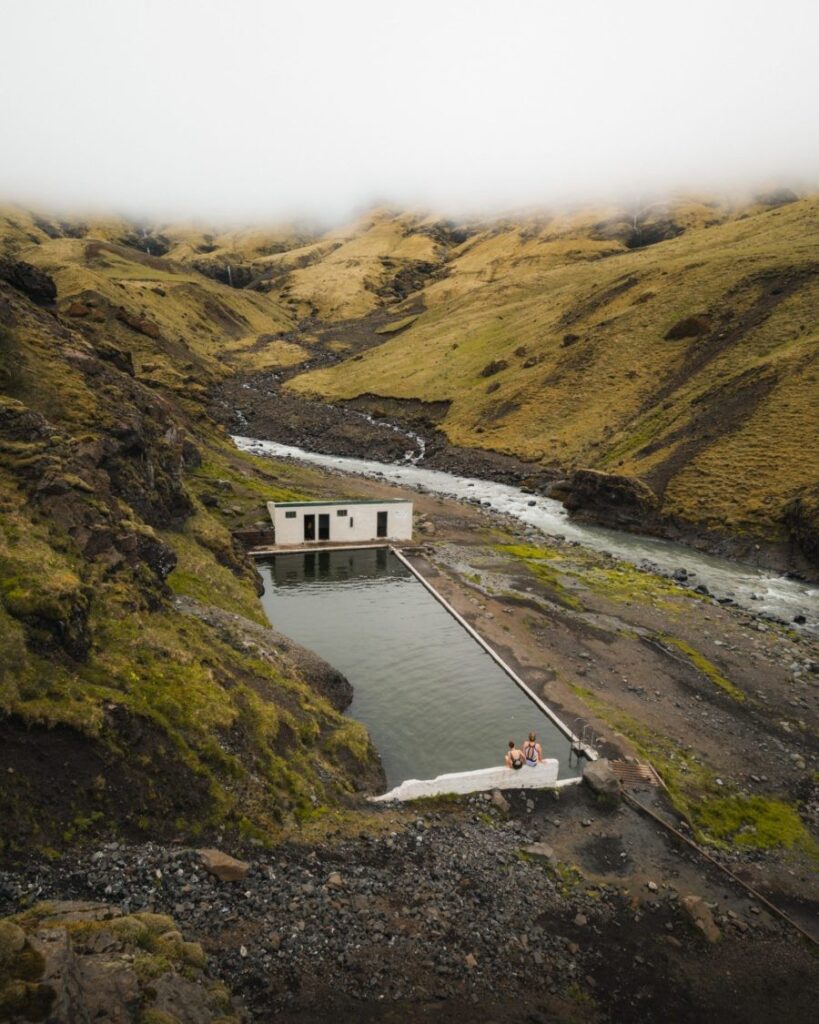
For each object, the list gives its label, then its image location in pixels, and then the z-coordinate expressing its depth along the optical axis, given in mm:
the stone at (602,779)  23422
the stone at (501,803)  22406
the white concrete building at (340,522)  51375
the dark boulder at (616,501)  66562
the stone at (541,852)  20203
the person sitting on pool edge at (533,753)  23469
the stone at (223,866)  15055
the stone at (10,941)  8805
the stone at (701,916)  17938
